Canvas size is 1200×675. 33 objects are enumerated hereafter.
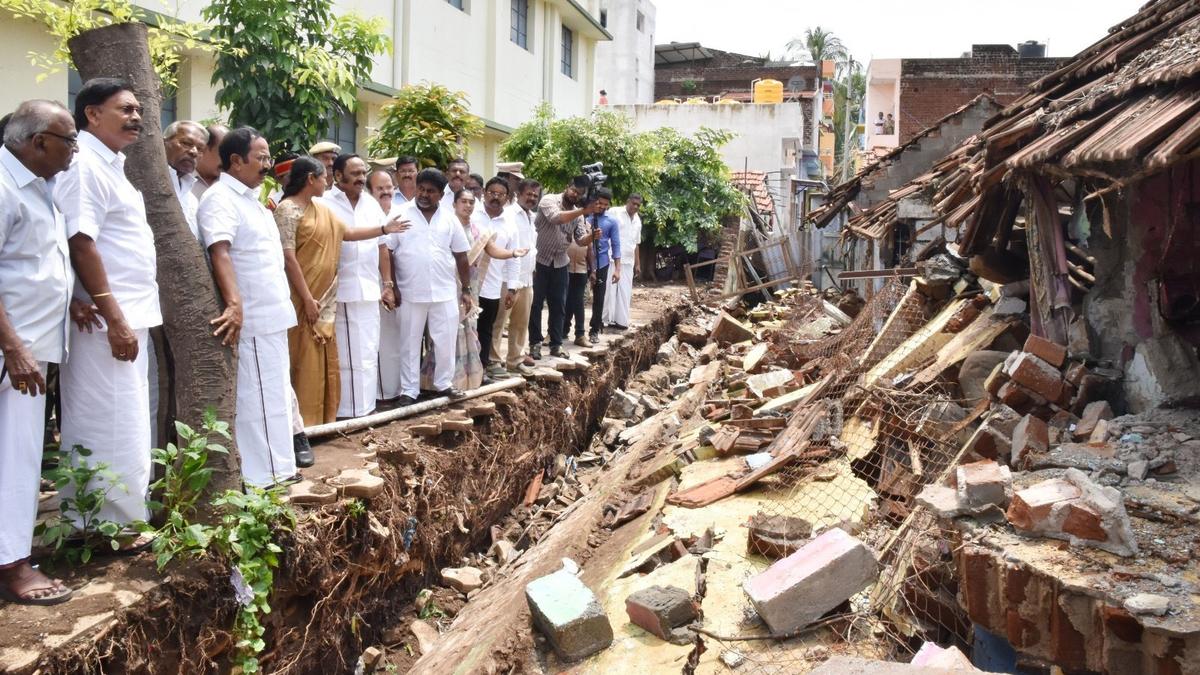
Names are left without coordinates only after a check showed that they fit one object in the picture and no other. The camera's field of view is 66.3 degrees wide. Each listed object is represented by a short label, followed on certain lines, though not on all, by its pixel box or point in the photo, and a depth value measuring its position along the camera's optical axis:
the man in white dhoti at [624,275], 12.80
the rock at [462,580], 6.30
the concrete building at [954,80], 23.69
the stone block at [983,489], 4.04
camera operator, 9.77
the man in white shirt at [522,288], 8.92
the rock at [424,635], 5.55
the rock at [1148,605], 3.18
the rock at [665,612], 4.41
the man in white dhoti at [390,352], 7.21
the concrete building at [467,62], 8.56
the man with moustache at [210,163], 5.07
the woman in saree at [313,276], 5.65
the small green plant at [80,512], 3.74
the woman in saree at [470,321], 7.45
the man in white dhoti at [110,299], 3.69
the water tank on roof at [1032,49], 25.83
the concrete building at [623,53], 35.69
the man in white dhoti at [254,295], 4.68
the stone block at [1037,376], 5.63
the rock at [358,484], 5.02
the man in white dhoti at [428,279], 7.05
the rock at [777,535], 5.03
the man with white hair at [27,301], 3.42
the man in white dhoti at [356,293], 6.21
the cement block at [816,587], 4.09
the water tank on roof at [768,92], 32.12
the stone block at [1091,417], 5.12
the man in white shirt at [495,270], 8.25
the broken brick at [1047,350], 5.77
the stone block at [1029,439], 4.93
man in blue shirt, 11.32
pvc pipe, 5.93
